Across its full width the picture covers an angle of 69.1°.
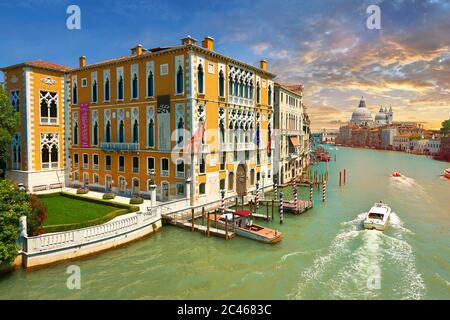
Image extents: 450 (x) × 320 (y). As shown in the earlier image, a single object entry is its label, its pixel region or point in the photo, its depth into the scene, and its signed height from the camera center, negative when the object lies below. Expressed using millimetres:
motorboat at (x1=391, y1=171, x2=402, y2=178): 55344 -5068
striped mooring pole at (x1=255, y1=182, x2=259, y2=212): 29044 -4789
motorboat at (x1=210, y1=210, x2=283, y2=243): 20438 -5519
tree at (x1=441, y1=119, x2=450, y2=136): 114044 +6086
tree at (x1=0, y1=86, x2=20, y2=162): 26594 +2332
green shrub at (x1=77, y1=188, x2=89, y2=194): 29172 -4018
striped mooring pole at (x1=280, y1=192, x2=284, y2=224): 25120 -4854
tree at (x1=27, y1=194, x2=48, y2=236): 16148 -3568
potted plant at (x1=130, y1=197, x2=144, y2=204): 25505 -4276
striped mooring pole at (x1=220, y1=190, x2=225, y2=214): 24483 -4310
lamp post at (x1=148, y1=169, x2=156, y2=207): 27980 -2579
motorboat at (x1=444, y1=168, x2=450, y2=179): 55438 -4980
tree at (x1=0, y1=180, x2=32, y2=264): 13969 -3091
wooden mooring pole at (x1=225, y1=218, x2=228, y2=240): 20389 -5222
